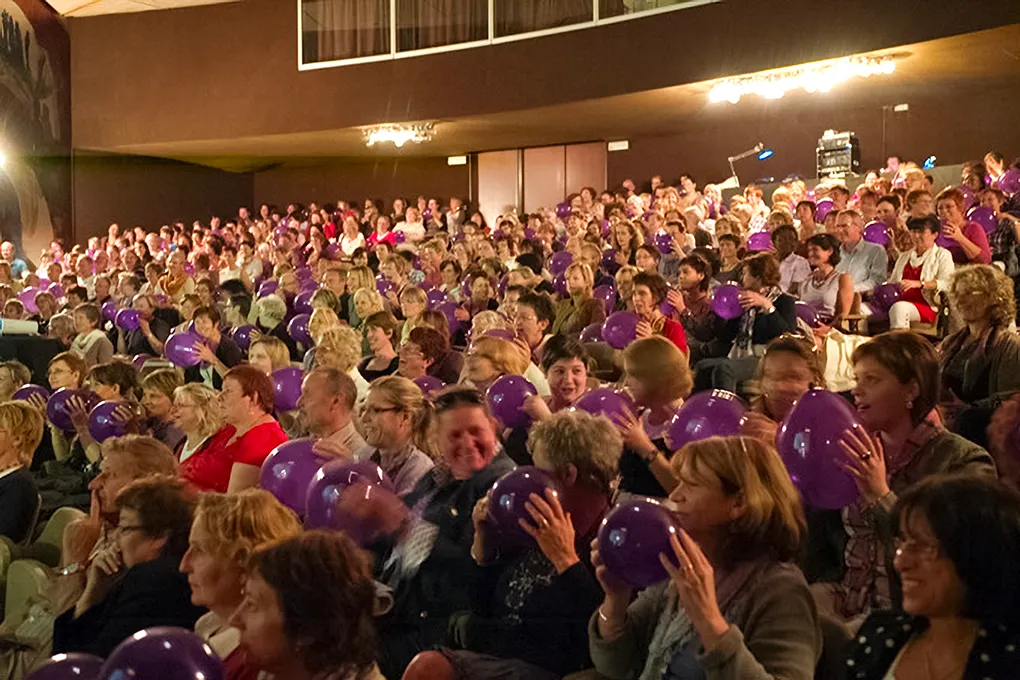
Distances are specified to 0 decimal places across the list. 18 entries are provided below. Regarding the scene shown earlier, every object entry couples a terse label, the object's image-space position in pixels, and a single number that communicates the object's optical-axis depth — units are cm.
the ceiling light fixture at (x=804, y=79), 941
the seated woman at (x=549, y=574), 246
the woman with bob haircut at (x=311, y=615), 199
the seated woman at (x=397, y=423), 348
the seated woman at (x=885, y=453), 243
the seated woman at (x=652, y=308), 529
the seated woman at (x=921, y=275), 599
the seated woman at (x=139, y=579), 271
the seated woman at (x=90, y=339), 785
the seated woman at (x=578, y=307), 639
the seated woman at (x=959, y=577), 167
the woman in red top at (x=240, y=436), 404
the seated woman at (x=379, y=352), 583
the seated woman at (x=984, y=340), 358
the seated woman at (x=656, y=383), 369
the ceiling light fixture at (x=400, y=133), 1345
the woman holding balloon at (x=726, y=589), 190
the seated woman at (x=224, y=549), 243
